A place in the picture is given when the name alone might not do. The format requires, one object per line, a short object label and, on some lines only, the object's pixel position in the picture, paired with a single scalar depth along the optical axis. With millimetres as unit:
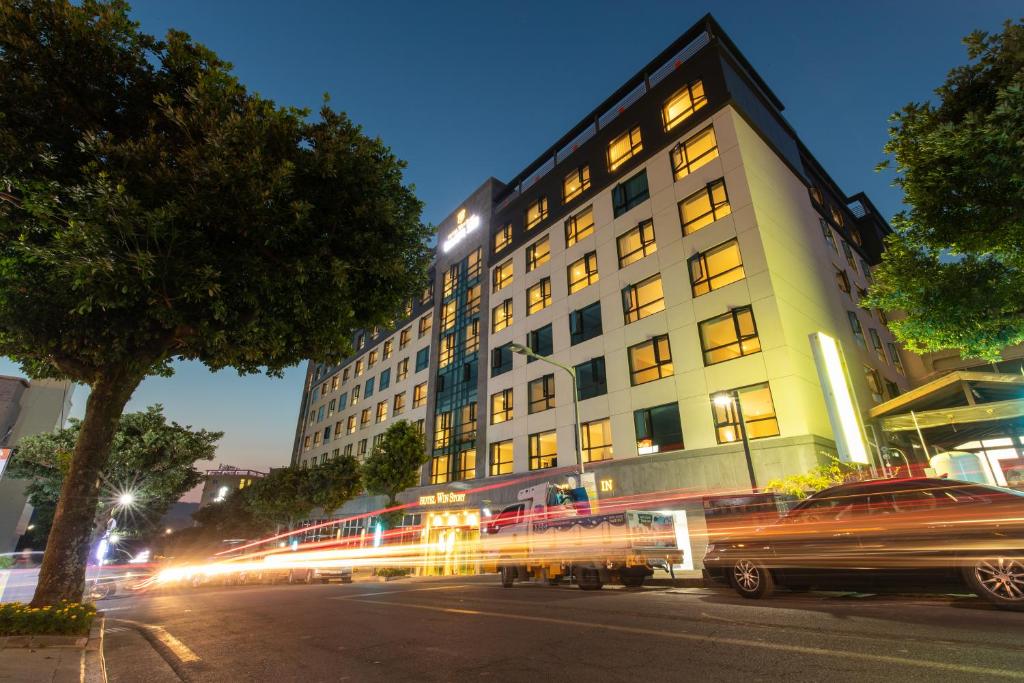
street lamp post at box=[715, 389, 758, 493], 14262
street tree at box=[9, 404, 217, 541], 21859
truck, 11570
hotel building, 17453
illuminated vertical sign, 14992
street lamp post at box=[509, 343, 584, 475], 17000
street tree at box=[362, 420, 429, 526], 26469
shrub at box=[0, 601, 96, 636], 6812
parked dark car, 5738
